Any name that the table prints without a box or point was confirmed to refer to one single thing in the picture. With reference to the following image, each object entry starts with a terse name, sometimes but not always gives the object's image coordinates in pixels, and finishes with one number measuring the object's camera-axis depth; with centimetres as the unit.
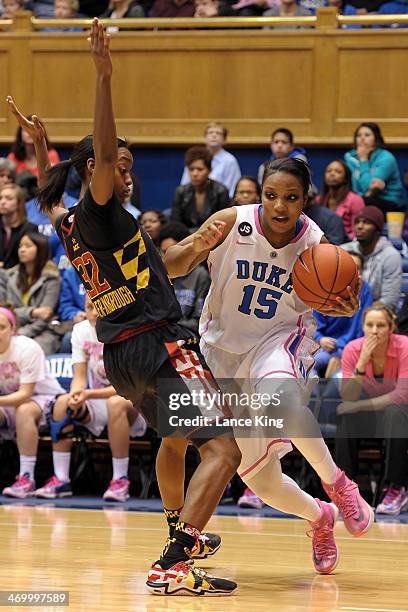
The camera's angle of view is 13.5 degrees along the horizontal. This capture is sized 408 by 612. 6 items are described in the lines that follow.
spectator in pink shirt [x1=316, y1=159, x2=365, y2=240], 1490
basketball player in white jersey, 714
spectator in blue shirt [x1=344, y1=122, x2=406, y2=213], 1538
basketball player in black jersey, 649
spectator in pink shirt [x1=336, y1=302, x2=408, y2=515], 1140
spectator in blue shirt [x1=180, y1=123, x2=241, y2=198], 1645
